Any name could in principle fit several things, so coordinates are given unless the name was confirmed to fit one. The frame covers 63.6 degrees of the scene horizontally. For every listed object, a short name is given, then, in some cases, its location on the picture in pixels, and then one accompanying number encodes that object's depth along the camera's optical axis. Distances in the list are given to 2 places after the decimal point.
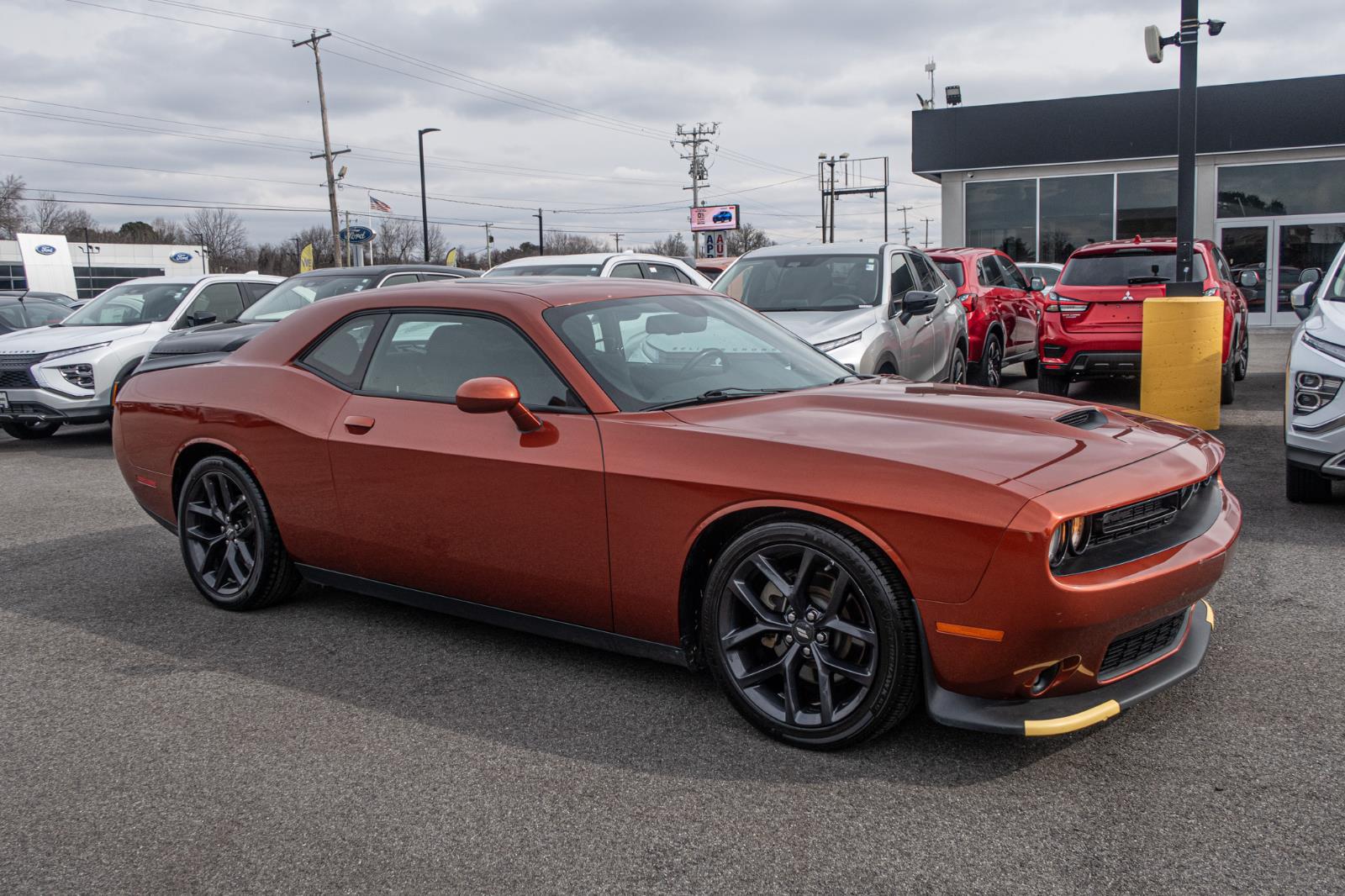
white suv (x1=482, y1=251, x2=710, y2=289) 10.52
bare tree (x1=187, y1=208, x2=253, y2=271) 101.00
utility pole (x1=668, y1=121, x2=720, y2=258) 70.69
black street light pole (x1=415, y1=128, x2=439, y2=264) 44.88
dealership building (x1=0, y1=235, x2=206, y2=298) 65.06
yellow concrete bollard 8.99
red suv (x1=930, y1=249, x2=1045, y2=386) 12.01
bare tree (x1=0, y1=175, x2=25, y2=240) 86.06
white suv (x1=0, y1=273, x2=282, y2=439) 10.61
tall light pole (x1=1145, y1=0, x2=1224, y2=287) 9.73
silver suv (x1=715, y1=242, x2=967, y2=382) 8.03
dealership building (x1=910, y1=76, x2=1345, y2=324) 23.61
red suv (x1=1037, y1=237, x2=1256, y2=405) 10.67
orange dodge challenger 3.03
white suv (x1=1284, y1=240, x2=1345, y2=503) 5.85
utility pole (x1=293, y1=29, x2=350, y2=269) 42.16
